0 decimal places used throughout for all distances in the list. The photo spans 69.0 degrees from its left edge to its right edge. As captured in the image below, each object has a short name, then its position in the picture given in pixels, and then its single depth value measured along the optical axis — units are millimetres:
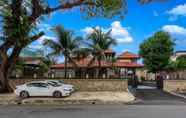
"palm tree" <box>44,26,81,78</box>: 16018
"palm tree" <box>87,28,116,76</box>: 16379
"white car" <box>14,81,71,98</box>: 11935
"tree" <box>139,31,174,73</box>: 24870
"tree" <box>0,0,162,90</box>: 11045
